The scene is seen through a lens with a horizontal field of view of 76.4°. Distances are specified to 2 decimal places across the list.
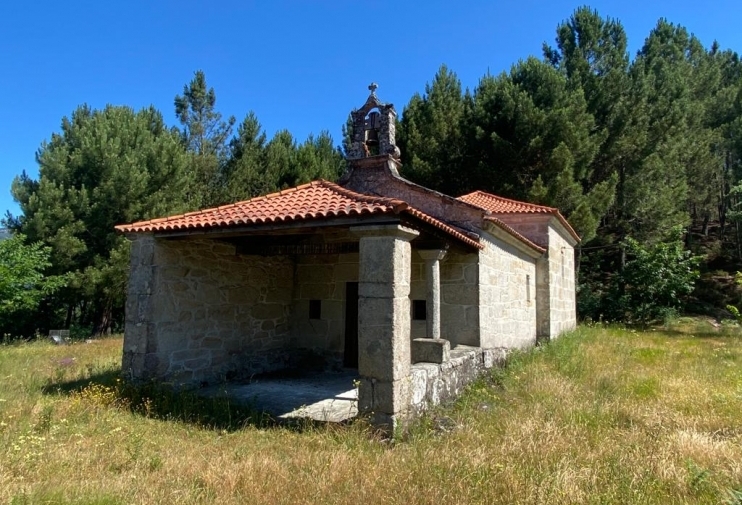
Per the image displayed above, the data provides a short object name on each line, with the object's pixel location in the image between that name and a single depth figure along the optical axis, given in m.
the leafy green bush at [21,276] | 13.19
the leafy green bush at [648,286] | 16.16
